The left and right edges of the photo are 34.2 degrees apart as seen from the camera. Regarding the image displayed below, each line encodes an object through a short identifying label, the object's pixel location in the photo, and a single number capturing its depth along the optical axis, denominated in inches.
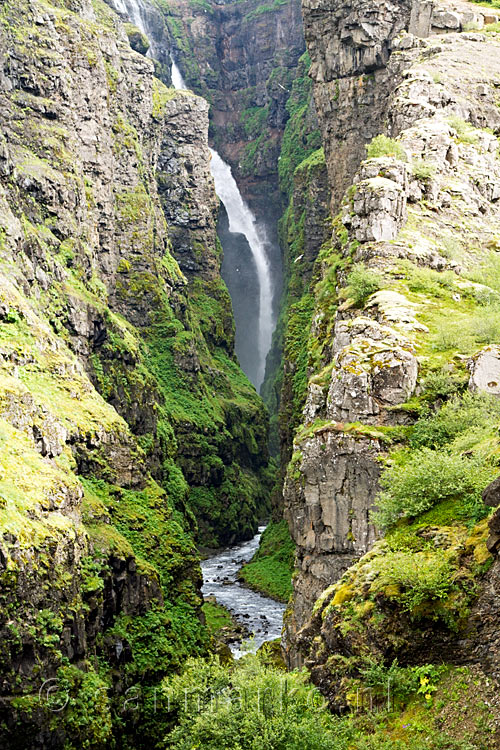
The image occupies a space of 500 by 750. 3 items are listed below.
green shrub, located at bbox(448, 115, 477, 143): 1737.2
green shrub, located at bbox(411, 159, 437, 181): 1547.7
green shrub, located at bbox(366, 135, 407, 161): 1603.1
